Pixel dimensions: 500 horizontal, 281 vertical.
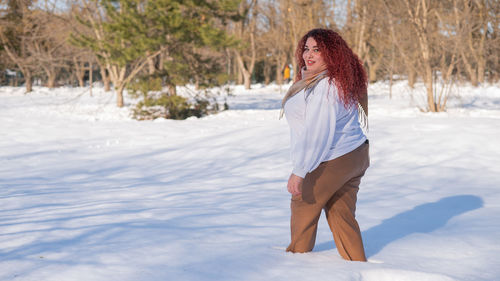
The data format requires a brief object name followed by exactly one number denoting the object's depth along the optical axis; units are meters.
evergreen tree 13.61
